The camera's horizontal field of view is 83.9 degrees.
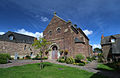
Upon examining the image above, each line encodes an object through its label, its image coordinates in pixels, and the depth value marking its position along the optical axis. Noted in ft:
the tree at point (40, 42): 32.40
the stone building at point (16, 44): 73.98
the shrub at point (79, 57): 48.85
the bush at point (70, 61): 49.22
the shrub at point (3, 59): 43.07
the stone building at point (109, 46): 50.12
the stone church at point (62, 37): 57.20
